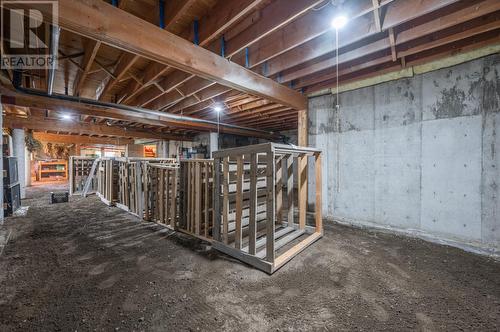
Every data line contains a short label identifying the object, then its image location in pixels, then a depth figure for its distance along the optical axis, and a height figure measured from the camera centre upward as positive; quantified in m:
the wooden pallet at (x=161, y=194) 3.45 -0.57
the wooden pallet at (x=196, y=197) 3.05 -0.55
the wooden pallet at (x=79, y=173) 6.89 -0.32
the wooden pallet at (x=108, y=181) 5.27 -0.47
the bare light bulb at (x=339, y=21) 1.93 +1.38
